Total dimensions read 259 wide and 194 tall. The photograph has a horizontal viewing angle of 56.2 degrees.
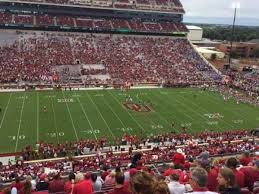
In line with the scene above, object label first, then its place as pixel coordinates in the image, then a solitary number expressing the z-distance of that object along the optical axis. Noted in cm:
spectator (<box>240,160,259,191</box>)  444
